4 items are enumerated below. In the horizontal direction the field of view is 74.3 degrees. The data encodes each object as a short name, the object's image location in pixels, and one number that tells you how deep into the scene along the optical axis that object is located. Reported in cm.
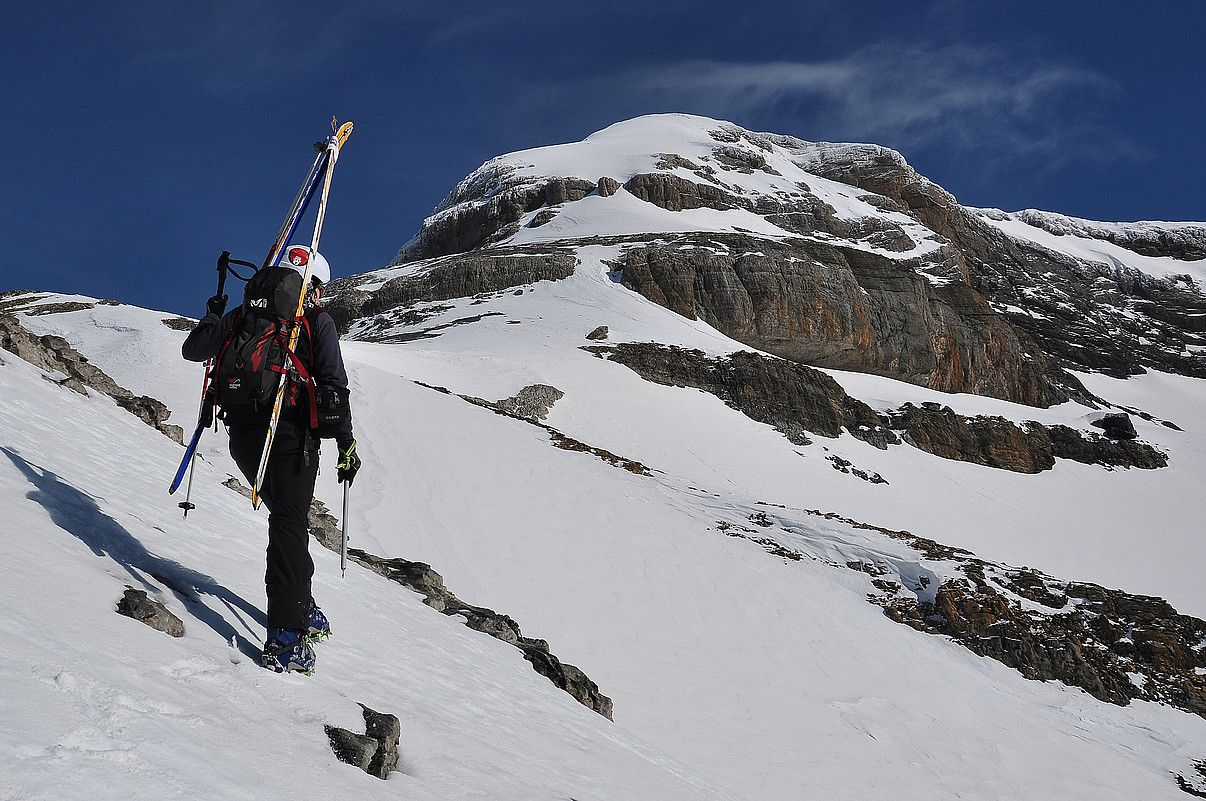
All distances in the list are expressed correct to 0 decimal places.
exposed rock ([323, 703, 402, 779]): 342
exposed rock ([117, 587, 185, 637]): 383
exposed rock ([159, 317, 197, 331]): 2113
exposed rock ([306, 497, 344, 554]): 973
